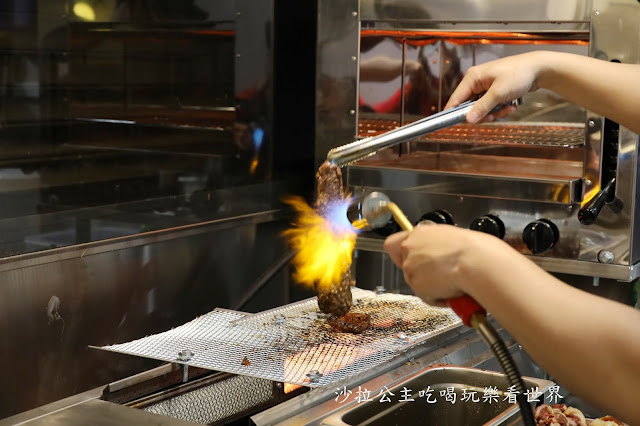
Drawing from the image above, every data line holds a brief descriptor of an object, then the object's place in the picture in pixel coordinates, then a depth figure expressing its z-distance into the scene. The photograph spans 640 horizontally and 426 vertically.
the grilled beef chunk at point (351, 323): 2.02
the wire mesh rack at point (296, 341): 1.72
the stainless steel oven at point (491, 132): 2.50
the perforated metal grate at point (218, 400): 1.72
